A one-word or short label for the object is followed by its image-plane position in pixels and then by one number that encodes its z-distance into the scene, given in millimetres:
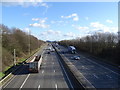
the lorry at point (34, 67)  15948
